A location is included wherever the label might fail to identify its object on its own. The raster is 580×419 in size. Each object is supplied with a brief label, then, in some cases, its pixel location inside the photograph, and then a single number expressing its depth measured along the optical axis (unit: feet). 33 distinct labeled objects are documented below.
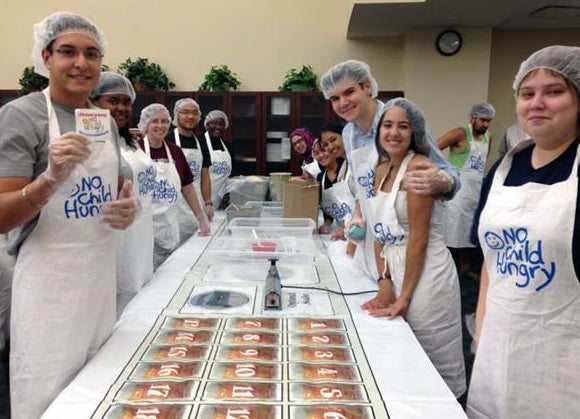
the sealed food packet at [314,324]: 4.37
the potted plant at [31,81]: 16.57
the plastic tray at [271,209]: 9.40
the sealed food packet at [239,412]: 2.95
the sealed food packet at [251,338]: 4.02
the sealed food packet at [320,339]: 4.04
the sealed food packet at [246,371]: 3.43
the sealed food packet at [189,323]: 4.36
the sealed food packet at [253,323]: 4.36
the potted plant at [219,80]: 17.92
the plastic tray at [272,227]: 7.11
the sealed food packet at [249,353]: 3.73
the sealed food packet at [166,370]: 3.42
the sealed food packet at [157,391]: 3.13
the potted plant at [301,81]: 17.95
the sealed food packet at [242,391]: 3.16
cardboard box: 8.67
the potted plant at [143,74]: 17.78
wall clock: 16.89
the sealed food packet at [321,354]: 3.73
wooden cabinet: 17.85
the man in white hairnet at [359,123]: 6.27
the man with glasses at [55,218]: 3.67
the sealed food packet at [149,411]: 2.94
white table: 3.12
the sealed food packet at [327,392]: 3.17
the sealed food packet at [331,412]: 2.97
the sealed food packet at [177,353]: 3.71
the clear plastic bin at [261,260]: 6.02
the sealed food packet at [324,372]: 3.43
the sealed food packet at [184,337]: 4.03
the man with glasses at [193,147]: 10.85
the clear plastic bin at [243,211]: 8.90
